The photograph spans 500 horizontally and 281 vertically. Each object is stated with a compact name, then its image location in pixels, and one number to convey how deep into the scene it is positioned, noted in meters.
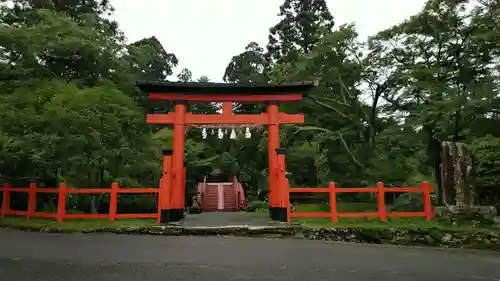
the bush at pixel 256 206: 18.64
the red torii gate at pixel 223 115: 11.97
